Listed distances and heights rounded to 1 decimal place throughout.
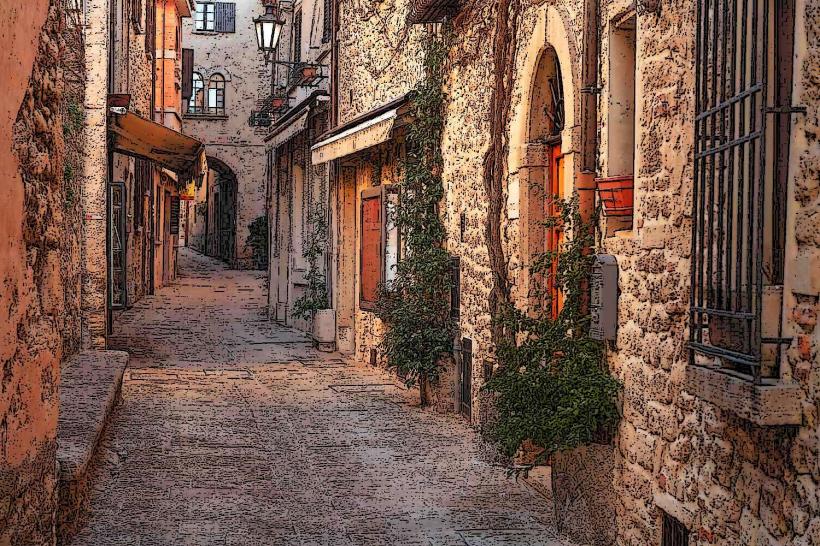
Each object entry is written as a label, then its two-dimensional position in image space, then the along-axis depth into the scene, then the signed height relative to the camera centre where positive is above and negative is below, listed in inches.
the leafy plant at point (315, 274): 619.2 -16.9
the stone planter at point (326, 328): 594.9 -46.3
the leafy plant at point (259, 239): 1278.3 +8.5
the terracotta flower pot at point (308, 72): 665.6 +110.9
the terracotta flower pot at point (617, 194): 220.7 +11.7
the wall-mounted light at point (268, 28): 631.8 +131.1
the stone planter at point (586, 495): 223.8 -54.0
